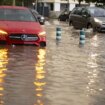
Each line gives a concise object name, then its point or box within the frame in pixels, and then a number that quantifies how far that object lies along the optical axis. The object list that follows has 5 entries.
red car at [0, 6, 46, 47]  13.16
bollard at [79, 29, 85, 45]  15.71
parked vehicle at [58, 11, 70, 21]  43.88
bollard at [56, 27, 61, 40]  16.97
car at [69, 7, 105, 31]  22.79
